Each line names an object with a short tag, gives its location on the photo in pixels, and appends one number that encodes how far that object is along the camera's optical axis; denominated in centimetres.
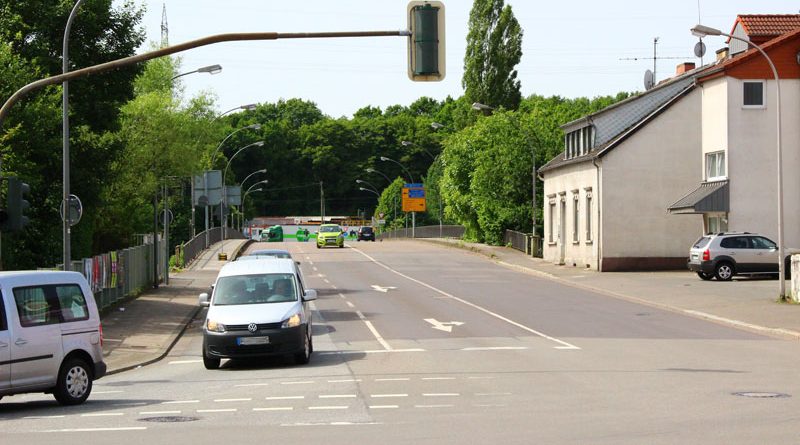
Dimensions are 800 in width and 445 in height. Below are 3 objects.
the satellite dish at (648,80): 7181
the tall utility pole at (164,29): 10612
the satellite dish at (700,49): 6706
